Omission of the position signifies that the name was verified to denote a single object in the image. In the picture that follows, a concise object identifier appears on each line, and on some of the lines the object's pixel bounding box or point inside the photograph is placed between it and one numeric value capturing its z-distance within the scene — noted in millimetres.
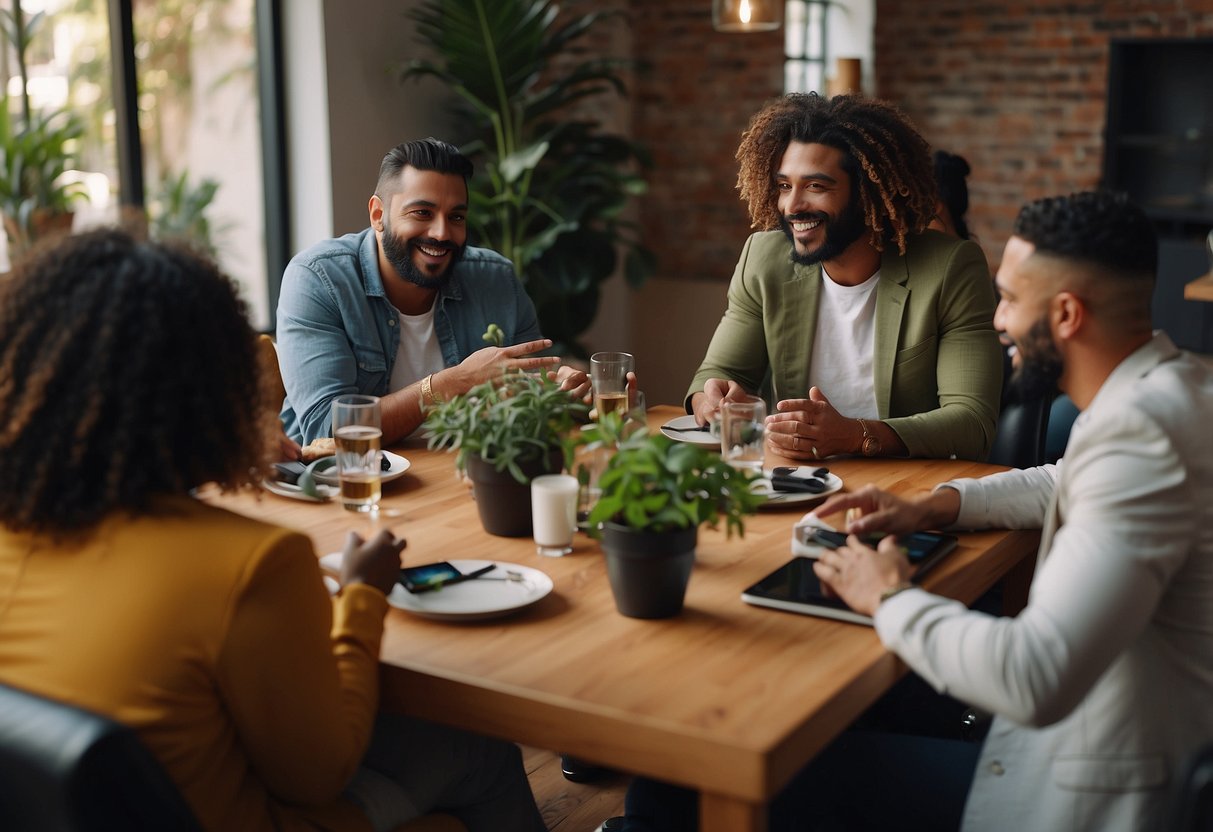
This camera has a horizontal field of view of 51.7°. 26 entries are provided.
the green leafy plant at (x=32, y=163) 3486
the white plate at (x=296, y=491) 1950
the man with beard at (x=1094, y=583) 1206
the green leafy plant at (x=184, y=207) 4051
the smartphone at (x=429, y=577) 1510
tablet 1454
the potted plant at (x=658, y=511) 1377
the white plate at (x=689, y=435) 2268
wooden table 1164
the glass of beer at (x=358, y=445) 1787
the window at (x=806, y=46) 6793
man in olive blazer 2494
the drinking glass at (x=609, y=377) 2111
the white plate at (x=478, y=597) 1434
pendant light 3857
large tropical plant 4152
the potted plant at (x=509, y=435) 1692
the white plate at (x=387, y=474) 2010
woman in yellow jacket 1129
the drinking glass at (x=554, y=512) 1668
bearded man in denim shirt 2447
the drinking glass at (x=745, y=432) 1792
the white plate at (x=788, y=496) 1904
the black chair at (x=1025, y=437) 2553
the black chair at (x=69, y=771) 916
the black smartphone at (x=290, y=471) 2004
